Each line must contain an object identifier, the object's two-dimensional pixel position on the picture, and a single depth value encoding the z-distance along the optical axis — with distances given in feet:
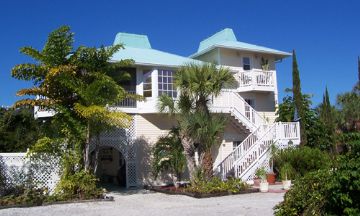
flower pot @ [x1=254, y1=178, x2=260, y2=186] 67.05
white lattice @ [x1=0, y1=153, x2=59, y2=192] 54.44
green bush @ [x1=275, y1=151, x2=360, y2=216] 23.09
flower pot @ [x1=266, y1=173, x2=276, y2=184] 69.13
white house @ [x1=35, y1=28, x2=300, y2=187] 71.72
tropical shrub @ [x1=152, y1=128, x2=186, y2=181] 63.77
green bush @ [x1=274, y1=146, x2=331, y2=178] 70.18
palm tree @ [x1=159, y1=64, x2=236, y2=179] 59.00
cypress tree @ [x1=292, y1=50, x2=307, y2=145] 81.92
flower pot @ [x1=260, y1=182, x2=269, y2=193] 58.80
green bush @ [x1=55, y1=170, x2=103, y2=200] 53.83
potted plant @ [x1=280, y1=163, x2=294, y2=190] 60.85
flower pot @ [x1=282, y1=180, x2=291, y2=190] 60.70
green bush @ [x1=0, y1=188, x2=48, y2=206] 50.03
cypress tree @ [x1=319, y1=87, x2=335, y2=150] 87.76
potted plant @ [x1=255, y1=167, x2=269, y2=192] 58.85
